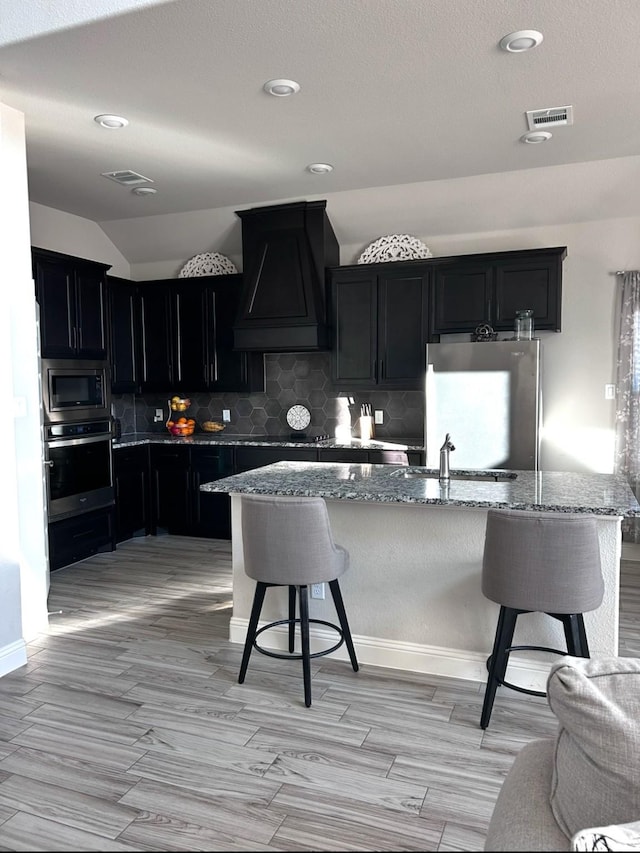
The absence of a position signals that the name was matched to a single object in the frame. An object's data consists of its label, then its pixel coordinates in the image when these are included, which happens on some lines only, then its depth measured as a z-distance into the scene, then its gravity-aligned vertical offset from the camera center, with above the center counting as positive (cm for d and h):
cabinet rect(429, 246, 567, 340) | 471 +70
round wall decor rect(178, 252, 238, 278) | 597 +114
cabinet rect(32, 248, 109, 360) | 449 +62
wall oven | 453 -59
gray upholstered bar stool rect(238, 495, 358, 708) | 275 -71
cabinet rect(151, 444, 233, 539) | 560 -94
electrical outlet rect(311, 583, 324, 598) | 328 -106
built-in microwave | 446 -2
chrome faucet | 318 -38
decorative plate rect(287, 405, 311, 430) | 589 -30
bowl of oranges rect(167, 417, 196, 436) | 607 -39
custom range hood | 520 +90
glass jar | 463 +41
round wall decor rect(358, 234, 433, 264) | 529 +112
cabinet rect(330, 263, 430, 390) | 509 +48
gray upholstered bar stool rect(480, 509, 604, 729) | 237 -70
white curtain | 477 -10
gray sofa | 109 -71
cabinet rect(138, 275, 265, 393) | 579 +44
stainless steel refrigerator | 452 -16
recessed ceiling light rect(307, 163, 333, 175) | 434 +149
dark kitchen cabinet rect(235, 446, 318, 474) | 528 -60
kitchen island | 275 -86
